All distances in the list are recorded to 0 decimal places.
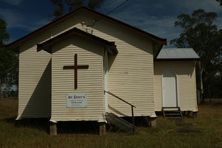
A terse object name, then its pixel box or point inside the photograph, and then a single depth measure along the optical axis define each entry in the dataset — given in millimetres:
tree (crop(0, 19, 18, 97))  49000
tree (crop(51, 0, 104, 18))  33344
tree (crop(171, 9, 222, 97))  46938
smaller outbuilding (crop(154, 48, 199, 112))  19391
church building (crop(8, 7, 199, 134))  13695
